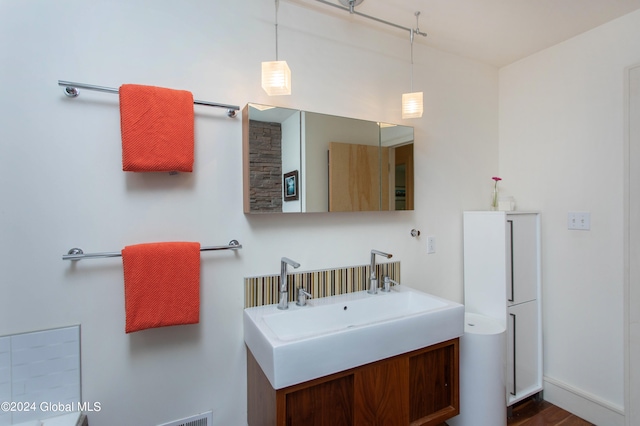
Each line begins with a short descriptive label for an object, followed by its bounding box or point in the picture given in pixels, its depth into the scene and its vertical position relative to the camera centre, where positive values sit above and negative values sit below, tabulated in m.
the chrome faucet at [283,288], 1.48 -0.39
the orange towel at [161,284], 1.17 -0.29
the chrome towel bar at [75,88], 1.14 +0.49
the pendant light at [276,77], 1.33 +0.60
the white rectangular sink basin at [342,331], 1.08 -0.53
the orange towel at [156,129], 1.17 +0.34
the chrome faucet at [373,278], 1.74 -0.40
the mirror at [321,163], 1.44 +0.26
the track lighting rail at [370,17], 1.56 +1.08
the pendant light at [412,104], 1.75 +0.62
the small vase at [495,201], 2.26 +0.06
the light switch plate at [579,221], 1.89 -0.09
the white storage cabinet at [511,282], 1.93 -0.50
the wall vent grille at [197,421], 1.34 -0.95
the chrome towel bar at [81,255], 1.15 -0.17
